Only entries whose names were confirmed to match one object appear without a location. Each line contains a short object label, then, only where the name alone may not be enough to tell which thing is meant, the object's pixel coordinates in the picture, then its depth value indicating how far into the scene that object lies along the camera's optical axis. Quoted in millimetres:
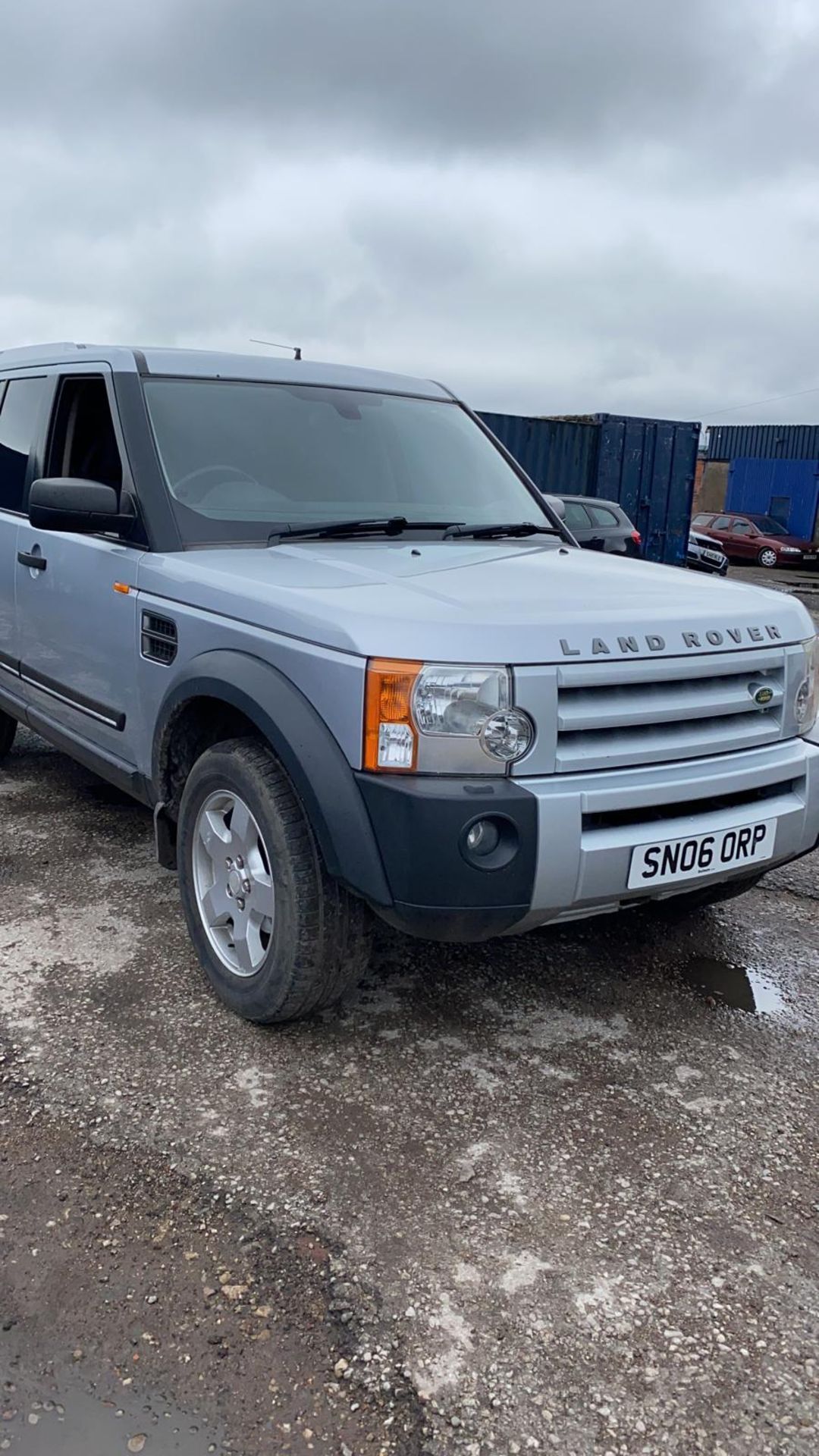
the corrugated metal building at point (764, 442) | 33656
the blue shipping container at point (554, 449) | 14586
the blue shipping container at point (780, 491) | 28875
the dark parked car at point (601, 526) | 11641
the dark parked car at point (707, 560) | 18031
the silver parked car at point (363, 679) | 2441
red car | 24250
